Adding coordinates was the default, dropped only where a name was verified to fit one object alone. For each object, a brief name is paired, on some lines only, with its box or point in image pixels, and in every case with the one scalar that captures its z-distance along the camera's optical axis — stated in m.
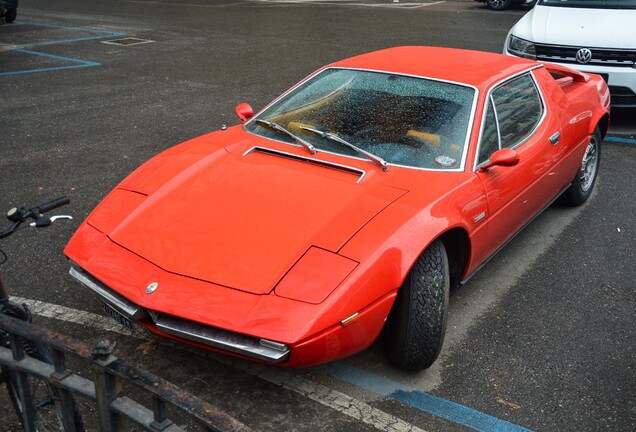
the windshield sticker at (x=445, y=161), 4.18
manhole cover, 13.55
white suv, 7.84
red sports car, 3.26
